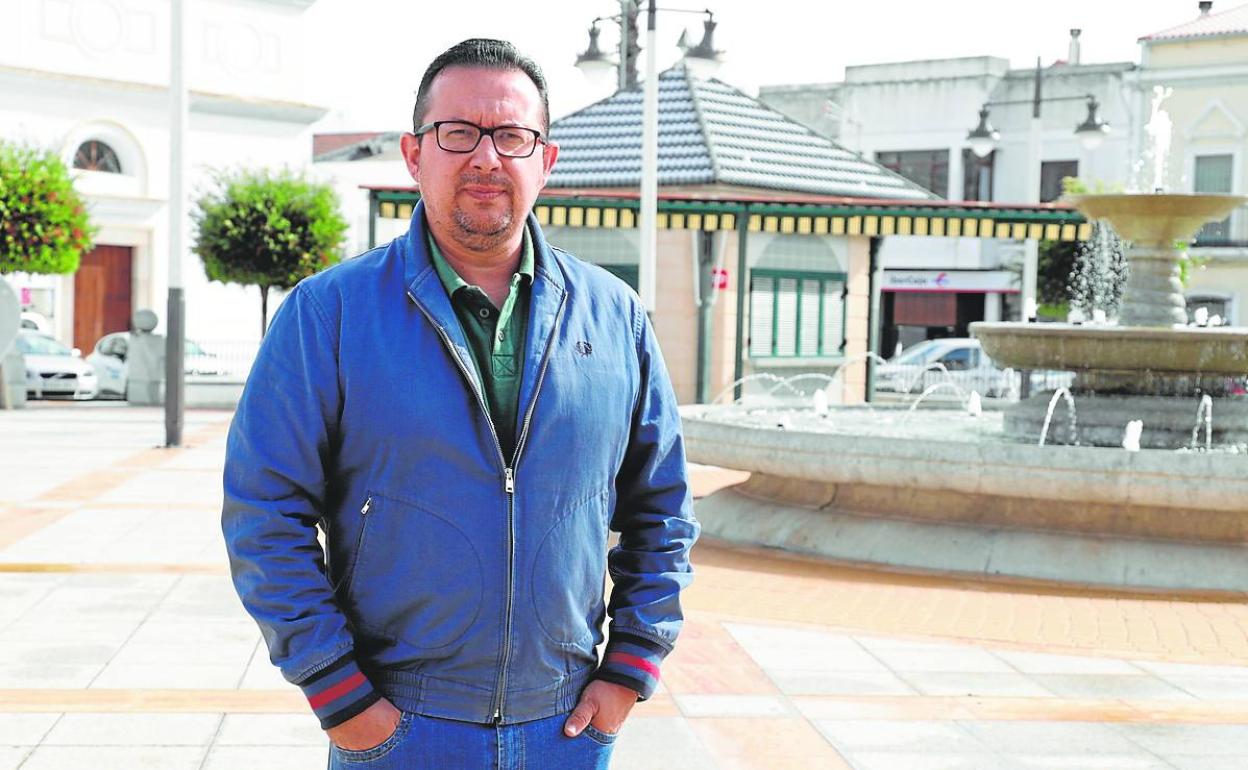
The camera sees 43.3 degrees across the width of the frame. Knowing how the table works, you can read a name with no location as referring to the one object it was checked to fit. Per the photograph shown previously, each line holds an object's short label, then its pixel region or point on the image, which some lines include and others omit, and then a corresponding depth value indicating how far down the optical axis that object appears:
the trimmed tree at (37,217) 24.33
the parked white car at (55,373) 26.56
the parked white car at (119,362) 28.28
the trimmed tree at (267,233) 29.31
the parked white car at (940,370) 30.25
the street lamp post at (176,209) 16.06
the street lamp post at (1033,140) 26.28
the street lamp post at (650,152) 18.73
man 2.72
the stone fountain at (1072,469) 9.10
